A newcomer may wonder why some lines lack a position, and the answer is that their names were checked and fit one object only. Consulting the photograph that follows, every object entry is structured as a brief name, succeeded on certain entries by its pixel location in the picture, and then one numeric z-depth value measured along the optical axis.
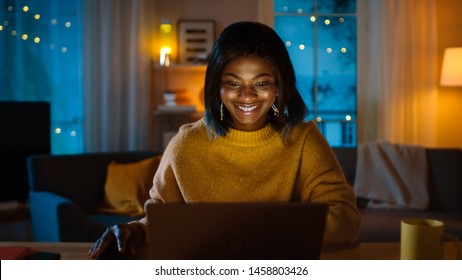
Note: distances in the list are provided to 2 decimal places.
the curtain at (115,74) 3.31
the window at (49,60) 3.22
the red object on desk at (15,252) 0.87
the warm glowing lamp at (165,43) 3.34
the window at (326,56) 3.66
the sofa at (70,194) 2.18
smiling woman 1.07
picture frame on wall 3.47
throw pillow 2.58
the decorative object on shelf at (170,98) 3.30
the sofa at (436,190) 2.47
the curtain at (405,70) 3.57
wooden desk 0.95
